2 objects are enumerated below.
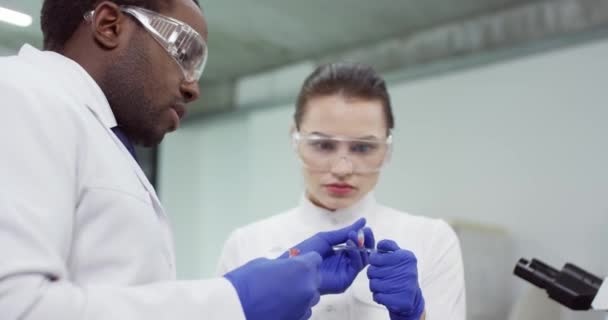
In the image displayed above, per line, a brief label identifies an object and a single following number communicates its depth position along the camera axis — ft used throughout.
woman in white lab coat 4.20
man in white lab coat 1.99
